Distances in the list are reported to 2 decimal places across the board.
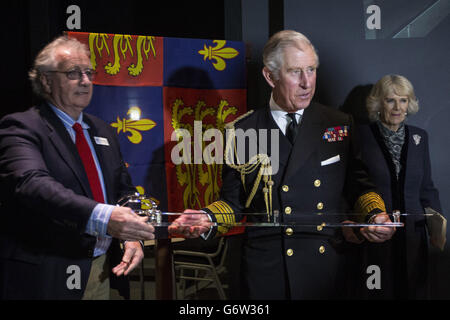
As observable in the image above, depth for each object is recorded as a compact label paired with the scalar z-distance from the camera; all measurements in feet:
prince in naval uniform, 5.21
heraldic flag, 6.04
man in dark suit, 4.59
